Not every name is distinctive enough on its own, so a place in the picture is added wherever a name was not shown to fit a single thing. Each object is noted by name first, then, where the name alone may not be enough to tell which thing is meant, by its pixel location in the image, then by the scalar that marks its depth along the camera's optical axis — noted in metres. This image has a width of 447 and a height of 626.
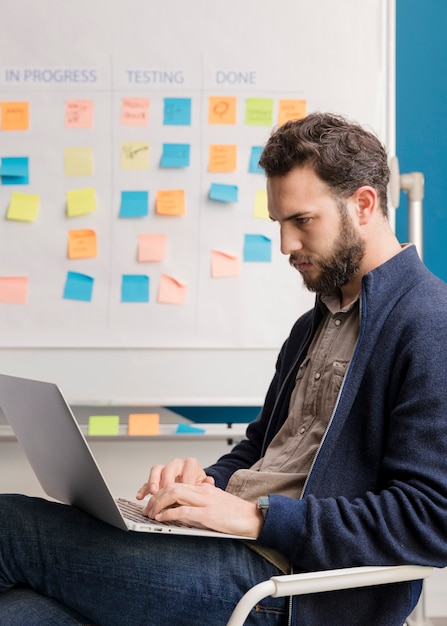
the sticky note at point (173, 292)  2.30
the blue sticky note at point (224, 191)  2.30
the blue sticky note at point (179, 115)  2.31
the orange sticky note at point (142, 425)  2.33
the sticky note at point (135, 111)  2.30
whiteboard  2.29
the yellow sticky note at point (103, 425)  2.32
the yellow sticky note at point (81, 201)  2.29
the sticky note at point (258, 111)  2.31
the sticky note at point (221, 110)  2.31
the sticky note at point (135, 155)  2.30
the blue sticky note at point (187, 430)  2.33
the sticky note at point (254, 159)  2.31
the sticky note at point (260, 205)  2.31
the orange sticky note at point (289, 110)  2.32
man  1.16
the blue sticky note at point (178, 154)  2.31
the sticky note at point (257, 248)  2.31
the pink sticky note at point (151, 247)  2.30
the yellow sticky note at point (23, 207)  2.28
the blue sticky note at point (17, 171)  2.29
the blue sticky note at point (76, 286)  2.29
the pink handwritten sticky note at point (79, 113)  2.29
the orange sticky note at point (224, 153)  2.31
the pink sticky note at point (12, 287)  2.28
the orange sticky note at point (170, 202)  2.30
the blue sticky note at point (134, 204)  2.30
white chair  1.08
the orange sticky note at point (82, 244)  2.29
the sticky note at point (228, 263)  2.30
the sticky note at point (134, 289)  2.30
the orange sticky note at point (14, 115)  2.29
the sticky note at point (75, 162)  2.29
